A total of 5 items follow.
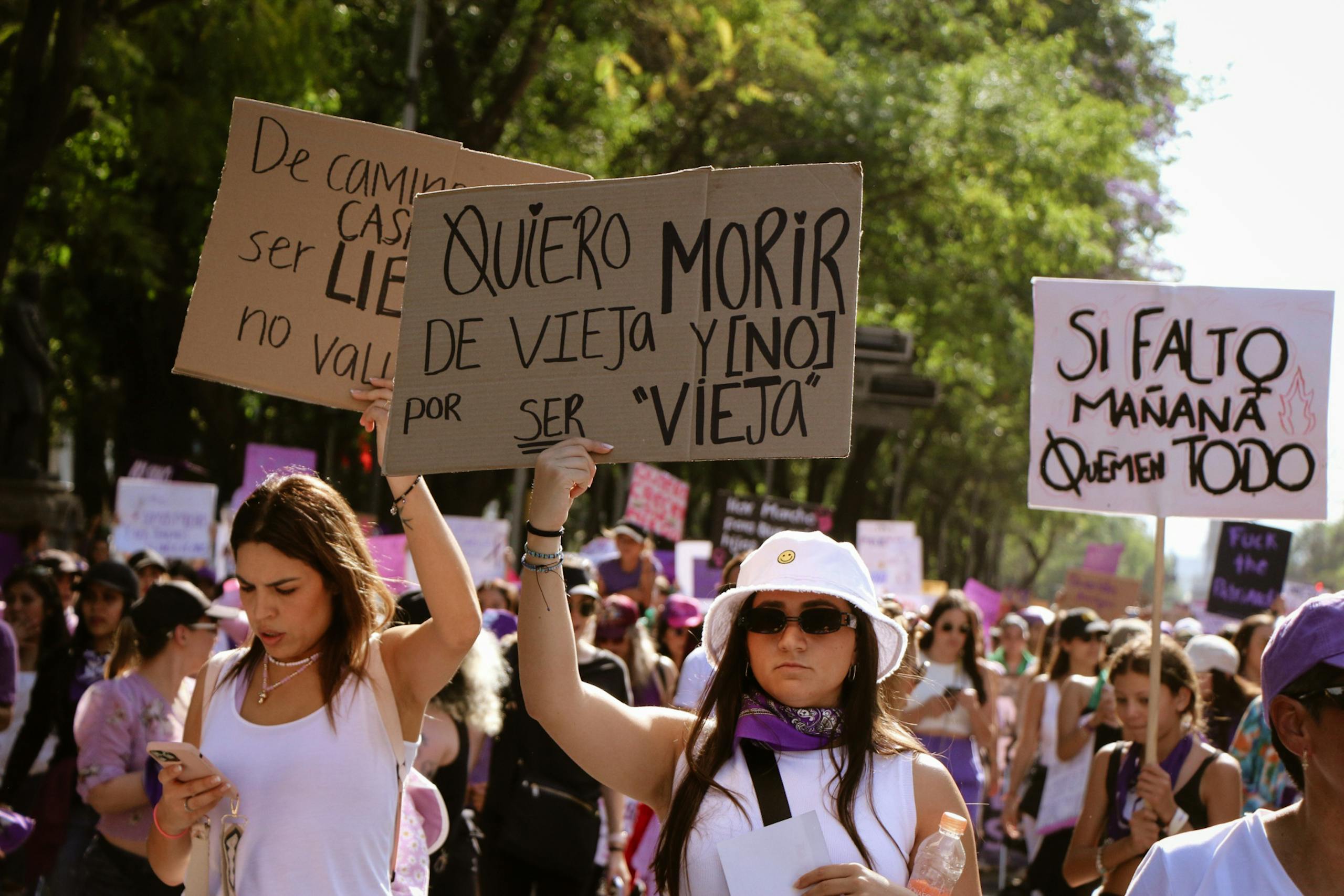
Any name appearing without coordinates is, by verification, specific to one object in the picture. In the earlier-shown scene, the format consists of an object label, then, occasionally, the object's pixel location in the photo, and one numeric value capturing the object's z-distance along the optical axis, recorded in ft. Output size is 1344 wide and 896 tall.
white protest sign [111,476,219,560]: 41.83
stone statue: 45.83
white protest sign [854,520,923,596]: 48.57
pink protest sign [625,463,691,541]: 54.54
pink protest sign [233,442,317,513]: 43.75
